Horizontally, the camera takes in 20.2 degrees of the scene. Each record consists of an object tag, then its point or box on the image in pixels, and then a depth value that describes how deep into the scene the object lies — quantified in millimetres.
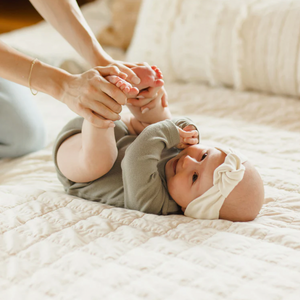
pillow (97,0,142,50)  2539
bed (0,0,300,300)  1170
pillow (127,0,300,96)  1867
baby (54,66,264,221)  1340
